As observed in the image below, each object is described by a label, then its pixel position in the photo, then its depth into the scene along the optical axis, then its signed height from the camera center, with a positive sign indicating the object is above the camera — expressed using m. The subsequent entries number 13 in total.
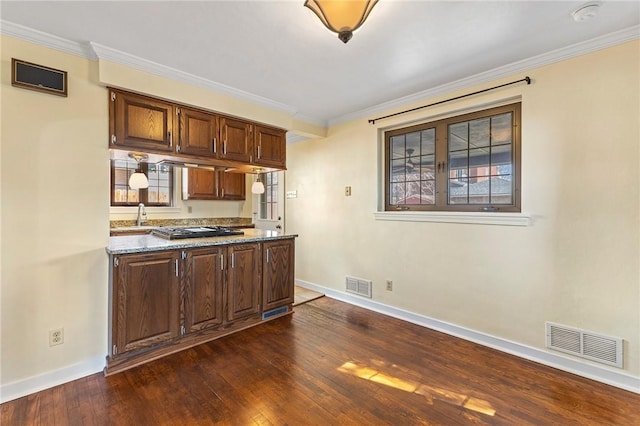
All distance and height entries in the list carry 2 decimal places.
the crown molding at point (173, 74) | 2.32 +1.24
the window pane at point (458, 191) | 3.03 +0.21
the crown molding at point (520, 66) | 2.13 +1.25
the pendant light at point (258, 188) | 4.67 +0.37
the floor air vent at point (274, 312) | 3.36 -1.17
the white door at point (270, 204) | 5.22 +0.14
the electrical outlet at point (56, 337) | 2.19 -0.93
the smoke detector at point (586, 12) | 1.82 +1.25
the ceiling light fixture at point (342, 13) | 1.62 +1.11
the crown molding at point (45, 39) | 2.02 +1.24
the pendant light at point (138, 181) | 4.00 +0.41
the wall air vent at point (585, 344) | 2.17 -1.02
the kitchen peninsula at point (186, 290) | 2.34 -0.73
